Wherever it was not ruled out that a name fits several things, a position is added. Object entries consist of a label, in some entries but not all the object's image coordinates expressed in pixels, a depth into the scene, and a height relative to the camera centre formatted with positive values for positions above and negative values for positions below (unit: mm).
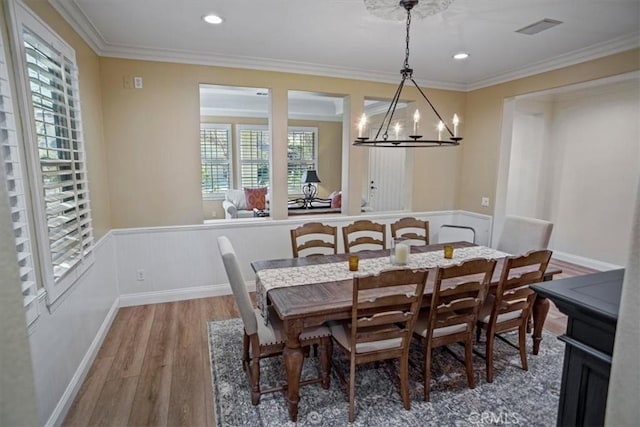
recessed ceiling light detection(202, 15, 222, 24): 2609 +1100
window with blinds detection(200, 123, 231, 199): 7879 +96
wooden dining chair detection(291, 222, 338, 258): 3094 -620
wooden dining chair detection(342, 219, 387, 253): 3270 -633
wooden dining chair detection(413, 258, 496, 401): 2033 -901
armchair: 6999 -795
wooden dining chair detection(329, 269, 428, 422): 1828 -872
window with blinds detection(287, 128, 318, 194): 8555 +248
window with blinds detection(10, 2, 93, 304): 1822 +57
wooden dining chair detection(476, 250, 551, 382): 2240 -924
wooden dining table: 1928 -807
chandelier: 2236 +261
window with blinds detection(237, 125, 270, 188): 8133 +205
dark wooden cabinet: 1031 -544
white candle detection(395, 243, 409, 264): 2648 -672
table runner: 2328 -782
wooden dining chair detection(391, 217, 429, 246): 3451 -619
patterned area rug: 2059 -1495
